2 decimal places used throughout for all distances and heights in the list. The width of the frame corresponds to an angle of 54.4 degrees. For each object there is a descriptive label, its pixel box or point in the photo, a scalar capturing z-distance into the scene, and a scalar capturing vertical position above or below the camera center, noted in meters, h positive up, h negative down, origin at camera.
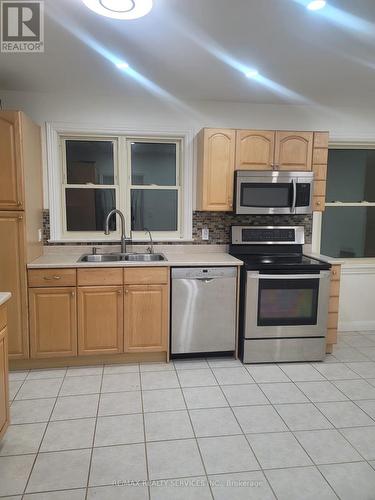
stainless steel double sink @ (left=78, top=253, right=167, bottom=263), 3.52 -0.46
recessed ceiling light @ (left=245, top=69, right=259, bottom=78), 2.84 +1.08
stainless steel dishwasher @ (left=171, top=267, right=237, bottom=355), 3.19 -0.86
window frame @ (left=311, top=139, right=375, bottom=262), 3.92 +0.10
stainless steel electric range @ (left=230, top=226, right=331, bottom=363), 3.20 -0.86
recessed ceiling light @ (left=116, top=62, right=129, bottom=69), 2.72 +1.09
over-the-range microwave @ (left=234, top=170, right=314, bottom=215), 3.37 +0.19
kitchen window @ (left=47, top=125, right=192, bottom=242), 3.57 +0.24
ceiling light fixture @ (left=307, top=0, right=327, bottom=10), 1.82 +1.05
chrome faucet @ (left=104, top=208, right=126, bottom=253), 3.41 -0.15
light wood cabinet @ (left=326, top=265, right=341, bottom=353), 3.41 -0.88
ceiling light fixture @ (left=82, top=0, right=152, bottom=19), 1.84 +1.04
